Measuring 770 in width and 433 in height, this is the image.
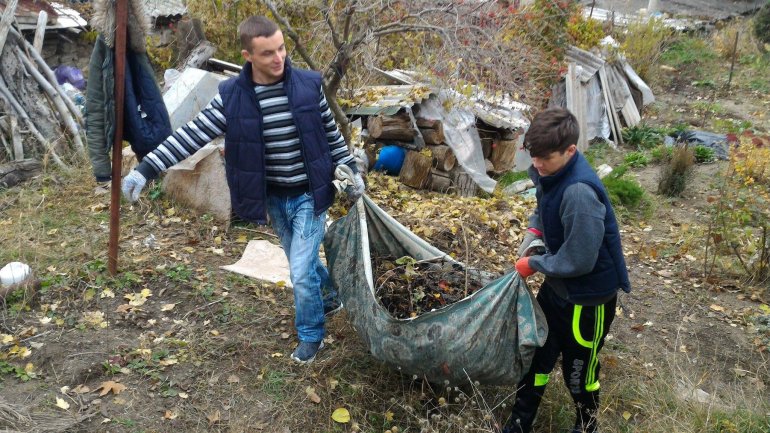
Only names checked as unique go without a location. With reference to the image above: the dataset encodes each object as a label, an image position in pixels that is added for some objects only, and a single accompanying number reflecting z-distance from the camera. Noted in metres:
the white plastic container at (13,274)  3.96
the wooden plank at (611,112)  9.51
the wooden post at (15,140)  6.00
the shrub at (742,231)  4.94
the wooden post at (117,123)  3.62
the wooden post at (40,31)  6.92
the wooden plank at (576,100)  9.07
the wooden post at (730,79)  11.64
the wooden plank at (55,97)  6.34
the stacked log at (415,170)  6.38
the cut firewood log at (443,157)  6.54
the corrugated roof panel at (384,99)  6.50
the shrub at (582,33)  9.90
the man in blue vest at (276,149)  3.06
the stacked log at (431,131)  6.53
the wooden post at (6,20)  6.05
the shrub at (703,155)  8.05
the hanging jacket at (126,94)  3.66
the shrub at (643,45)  11.28
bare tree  4.61
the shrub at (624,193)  6.52
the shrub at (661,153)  7.98
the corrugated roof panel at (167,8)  8.73
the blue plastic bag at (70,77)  7.95
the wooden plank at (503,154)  7.26
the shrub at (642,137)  9.27
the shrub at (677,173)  6.90
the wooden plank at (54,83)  6.50
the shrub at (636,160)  8.27
